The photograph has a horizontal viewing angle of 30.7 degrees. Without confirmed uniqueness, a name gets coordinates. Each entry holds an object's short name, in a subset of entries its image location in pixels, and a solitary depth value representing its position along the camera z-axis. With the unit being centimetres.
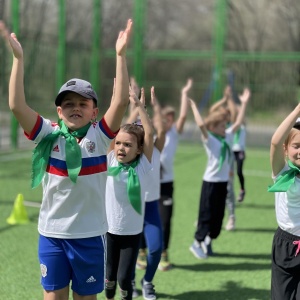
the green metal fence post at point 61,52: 1574
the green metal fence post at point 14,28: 1403
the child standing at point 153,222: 470
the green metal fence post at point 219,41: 1778
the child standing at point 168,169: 566
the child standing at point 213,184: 606
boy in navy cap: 319
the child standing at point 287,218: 347
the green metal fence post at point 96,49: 1777
